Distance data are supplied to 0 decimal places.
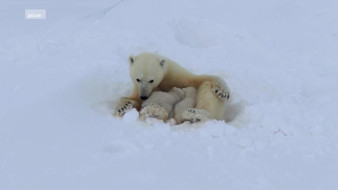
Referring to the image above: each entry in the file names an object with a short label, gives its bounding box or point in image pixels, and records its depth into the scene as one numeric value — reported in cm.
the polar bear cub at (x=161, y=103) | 712
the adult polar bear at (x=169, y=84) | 755
